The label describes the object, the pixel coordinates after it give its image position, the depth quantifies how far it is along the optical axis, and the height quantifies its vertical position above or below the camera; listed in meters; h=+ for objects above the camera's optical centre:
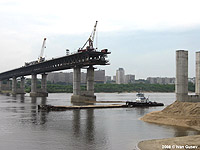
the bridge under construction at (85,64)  129.50 +7.98
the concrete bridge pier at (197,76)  67.25 +1.35
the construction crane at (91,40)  178.88 +25.11
